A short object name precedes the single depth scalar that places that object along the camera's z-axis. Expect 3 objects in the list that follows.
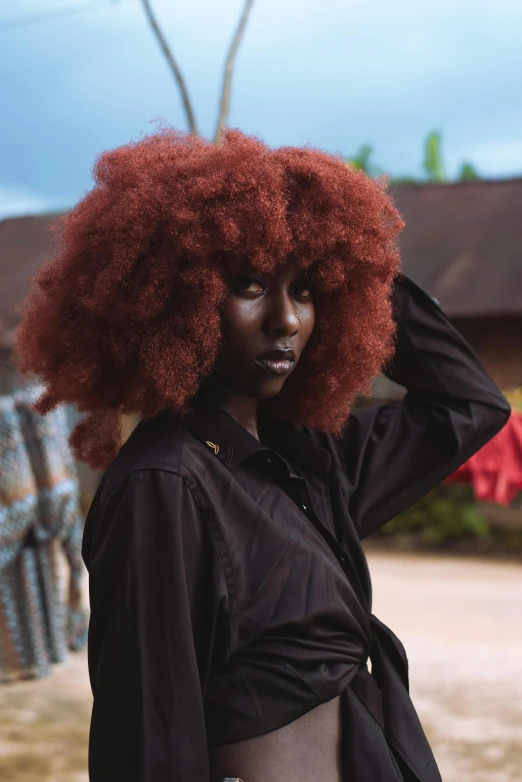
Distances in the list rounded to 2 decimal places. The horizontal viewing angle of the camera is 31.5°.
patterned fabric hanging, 5.40
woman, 1.47
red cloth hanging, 7.01
